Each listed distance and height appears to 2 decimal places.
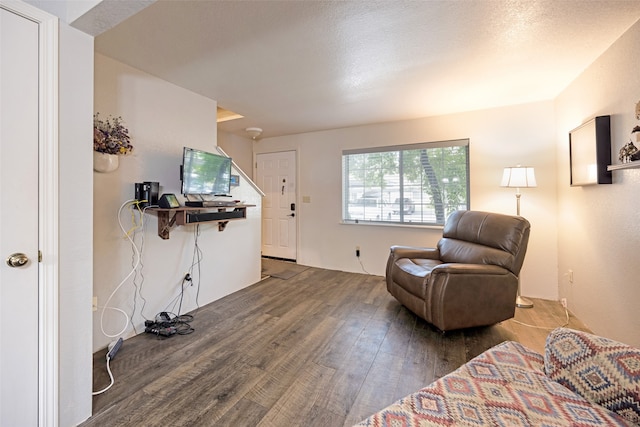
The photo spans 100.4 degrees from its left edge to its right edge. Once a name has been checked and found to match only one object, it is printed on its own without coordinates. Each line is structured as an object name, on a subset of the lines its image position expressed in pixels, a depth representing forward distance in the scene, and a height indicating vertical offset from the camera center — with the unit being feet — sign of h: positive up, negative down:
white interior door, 3.77 -0.02
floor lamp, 9.27 +1.22
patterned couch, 2.52 -1.93
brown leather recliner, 7.20 -1.87
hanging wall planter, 6.32 +1.31
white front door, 15.25 +0.68
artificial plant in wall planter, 6.31 +1.80
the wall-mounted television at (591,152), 6.71 +1.68
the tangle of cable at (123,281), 6.72 -1.72
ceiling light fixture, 13.37 +4.31
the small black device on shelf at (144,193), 7.22 +0.62
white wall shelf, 5.35 +1.01
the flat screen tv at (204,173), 7.72 +1.33
